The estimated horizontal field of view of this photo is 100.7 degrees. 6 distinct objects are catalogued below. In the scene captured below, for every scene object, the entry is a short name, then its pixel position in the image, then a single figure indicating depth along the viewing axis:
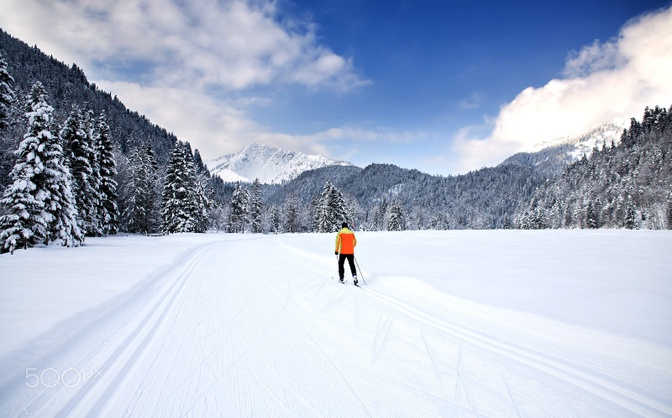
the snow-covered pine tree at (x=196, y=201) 39.97
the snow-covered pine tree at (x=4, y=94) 20.23
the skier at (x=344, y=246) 8.59
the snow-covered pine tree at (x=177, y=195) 37.53
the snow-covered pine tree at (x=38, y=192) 15.38
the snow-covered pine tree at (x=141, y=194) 41.44
